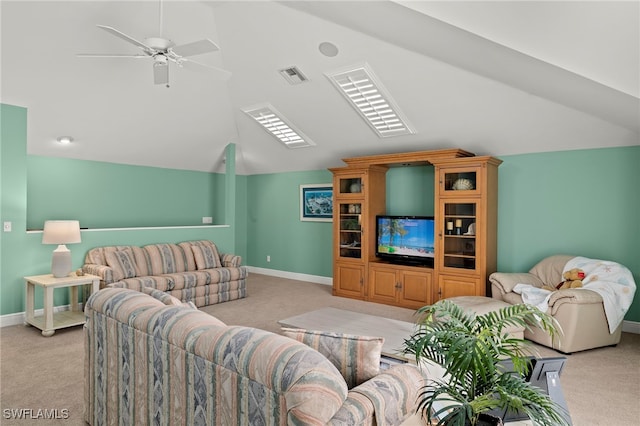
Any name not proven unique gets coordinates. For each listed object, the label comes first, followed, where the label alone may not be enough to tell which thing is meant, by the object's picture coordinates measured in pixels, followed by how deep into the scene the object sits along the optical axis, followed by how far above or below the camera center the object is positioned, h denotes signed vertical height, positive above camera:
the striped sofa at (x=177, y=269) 5.00 -0.74
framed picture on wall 7.12 +0.24
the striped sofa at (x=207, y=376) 1.34 -0.64
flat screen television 5.49 -0.33
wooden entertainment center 4.96 -0.20
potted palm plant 1.11 -0.45
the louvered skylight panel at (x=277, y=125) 6.05 +1.42
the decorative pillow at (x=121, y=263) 5.08 -0.61
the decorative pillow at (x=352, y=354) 1.63 -0.56
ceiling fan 3.13 +1.32
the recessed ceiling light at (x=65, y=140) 5.38 +1.01
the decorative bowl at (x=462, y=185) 5.01 +0.39
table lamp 4.49 -0.28
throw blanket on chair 3.95 -0.73
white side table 4.22 -0.95
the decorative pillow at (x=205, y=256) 5.98 -0.62
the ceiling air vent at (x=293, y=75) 4.97 +1.75
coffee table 3.21 -0.94
